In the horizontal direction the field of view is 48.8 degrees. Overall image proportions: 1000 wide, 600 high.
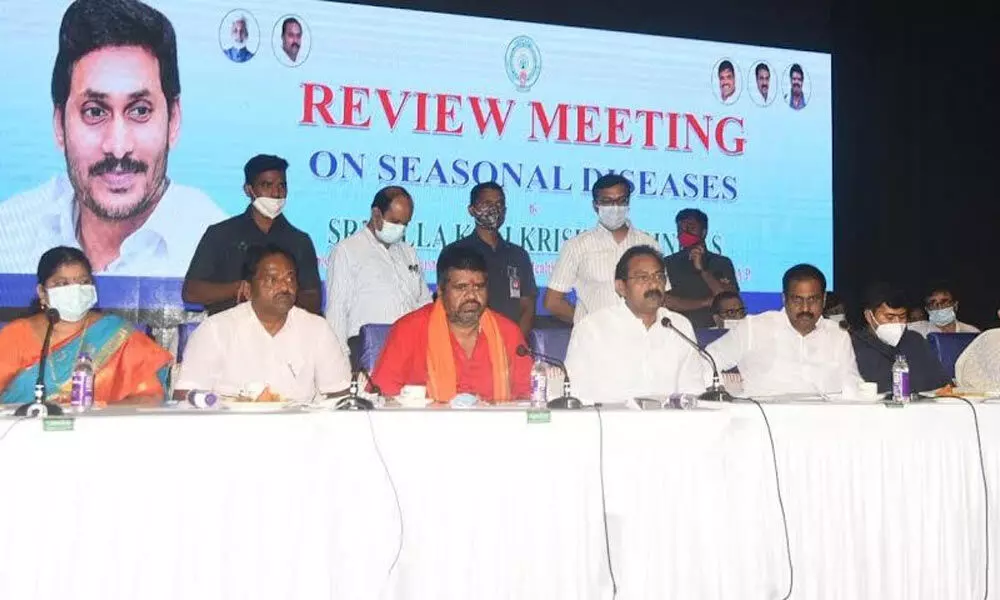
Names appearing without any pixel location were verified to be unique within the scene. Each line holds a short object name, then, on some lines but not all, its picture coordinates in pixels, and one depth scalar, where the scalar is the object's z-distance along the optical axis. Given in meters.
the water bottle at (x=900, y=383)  3.23
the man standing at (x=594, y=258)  5.08
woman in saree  3.18
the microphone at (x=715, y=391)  3.10
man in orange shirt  3.64
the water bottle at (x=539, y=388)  3.04
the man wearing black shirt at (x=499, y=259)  4.98
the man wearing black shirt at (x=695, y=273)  5.75
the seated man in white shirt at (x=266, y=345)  3.52
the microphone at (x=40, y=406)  2.49
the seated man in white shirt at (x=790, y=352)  4.11
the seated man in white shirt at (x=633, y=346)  3.75
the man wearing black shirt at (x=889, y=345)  3.95
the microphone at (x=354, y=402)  2.74
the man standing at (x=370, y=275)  4.86
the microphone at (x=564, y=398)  2.90
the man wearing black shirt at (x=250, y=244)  4.74
